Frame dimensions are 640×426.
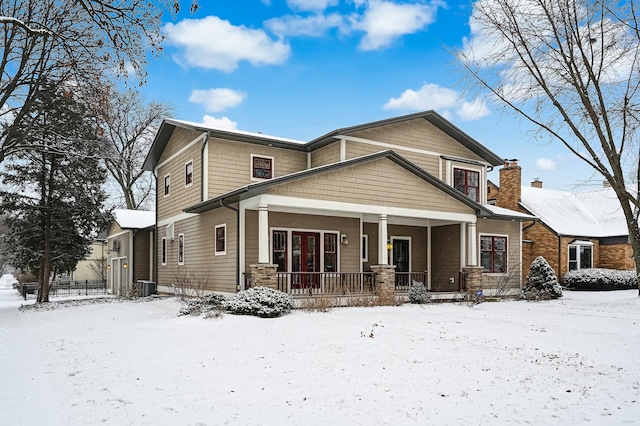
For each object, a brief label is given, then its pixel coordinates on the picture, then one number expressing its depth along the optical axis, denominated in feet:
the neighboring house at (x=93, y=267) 141.18
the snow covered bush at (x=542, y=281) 64.03
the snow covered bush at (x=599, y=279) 81.20
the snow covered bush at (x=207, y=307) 40.44
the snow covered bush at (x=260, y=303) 41.06
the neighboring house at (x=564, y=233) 85.97
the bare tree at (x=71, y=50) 24.85
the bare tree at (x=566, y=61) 54.65
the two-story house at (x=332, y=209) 51.47
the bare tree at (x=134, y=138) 122.01
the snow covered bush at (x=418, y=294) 55.16
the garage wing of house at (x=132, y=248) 80.33
